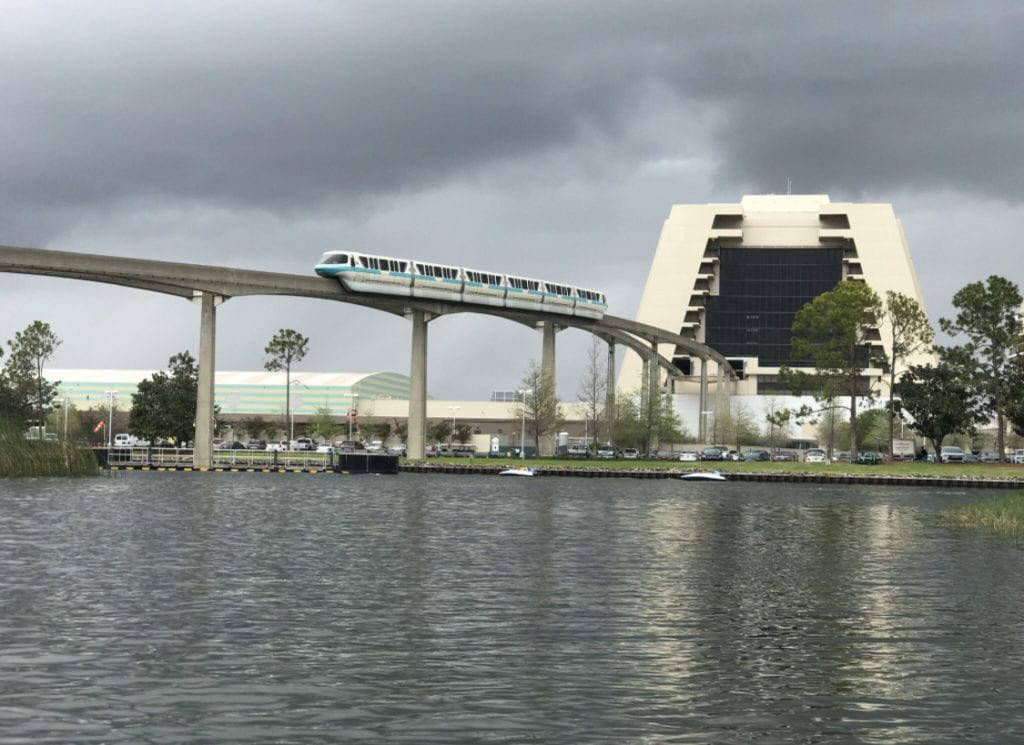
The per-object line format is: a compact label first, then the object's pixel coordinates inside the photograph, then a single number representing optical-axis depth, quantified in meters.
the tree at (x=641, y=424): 154.75
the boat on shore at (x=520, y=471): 110.28
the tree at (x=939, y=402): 119.31
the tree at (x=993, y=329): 112.62
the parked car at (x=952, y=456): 138.75
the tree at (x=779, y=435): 186.00
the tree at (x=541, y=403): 140.75
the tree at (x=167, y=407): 140.25
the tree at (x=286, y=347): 152.50
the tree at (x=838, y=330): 122.25
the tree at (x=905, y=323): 120.44
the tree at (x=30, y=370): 136.50
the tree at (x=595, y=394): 150.00
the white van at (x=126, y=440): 157.75
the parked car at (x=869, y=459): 129.00
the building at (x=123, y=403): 188.50
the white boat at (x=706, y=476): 108.74
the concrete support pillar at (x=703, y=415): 182.12
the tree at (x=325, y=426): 190.00
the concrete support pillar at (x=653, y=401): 152.75
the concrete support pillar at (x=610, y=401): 157.66
